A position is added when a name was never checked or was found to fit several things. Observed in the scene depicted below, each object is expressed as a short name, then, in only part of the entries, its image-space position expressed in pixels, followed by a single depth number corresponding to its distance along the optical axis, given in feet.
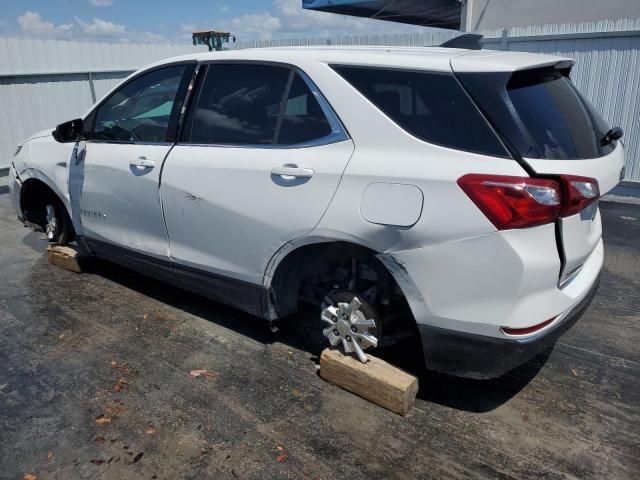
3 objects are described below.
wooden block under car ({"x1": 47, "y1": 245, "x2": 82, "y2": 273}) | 15.81
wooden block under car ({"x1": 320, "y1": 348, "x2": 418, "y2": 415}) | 8.90
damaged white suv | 7.48
